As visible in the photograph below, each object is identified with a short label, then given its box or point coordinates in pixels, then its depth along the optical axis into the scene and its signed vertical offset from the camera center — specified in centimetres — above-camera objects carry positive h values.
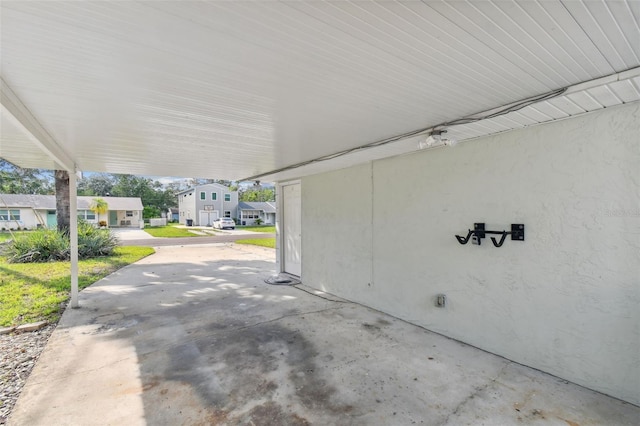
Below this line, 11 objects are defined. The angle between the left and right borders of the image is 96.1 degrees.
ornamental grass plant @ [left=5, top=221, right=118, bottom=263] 866 -96
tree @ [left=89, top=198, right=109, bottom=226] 2531 +86
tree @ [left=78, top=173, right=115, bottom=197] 4147 +448
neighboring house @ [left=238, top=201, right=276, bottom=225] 3300 +13
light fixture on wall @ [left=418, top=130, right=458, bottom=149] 321 +82
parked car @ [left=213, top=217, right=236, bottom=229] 2564 -85
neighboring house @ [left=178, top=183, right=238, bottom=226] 3011 +112
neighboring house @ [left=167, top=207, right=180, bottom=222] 3954 +7
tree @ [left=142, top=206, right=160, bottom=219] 3322 +34
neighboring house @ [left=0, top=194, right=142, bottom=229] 2392 +54
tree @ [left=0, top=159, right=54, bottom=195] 2120 +319
